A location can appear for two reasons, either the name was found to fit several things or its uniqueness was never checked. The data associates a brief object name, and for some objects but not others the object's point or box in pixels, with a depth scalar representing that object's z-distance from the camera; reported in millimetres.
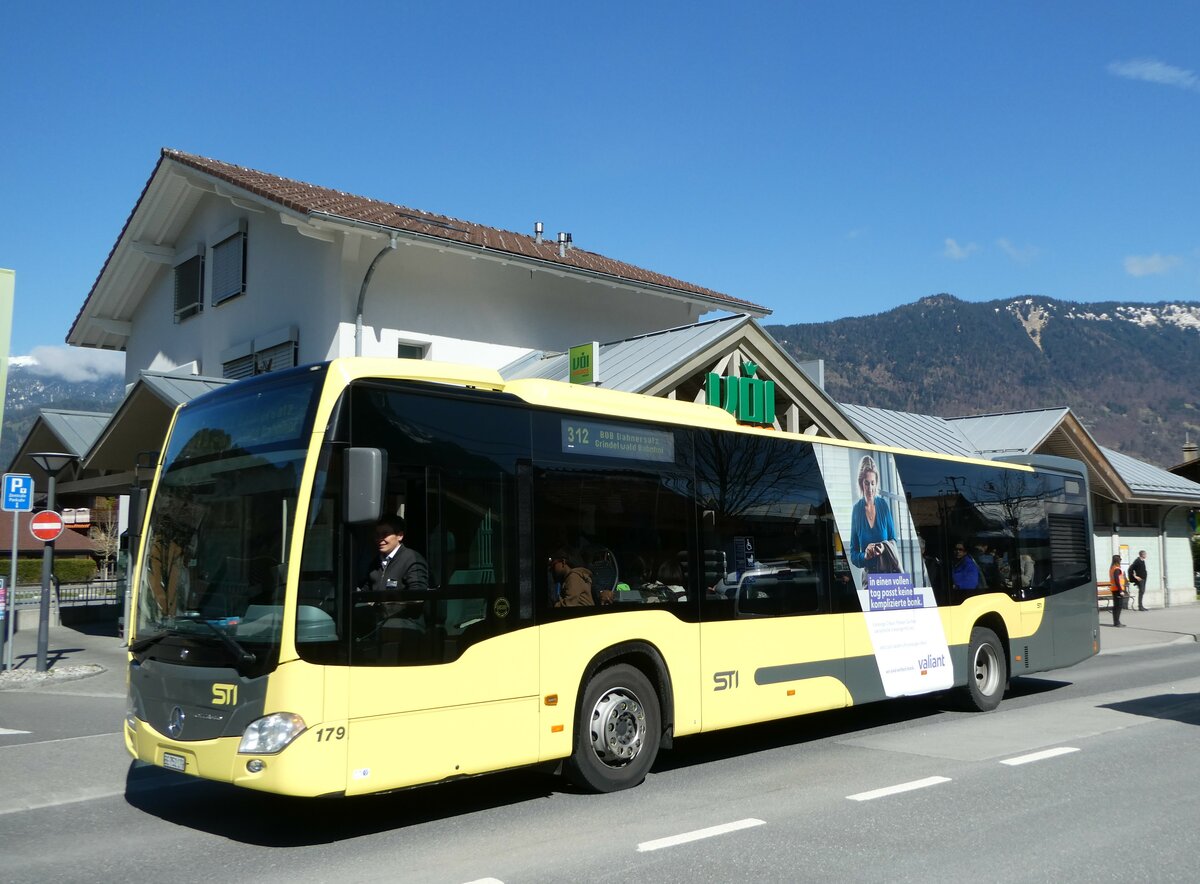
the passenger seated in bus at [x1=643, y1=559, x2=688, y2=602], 8633
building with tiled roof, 19016
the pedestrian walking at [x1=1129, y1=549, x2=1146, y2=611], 30344
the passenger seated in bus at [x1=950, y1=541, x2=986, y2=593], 12323
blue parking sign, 15497
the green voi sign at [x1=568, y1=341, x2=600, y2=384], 17344
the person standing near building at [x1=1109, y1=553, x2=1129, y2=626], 26453
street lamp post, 15652
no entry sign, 15523
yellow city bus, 6449
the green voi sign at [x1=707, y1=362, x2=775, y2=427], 16859
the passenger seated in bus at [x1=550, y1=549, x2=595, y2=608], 7859
